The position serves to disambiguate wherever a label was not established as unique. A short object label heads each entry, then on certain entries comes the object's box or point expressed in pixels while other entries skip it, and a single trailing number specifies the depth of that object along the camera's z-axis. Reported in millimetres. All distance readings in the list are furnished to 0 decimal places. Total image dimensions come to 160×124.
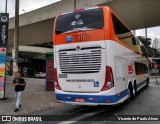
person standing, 5584
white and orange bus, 4963
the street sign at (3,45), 6630
